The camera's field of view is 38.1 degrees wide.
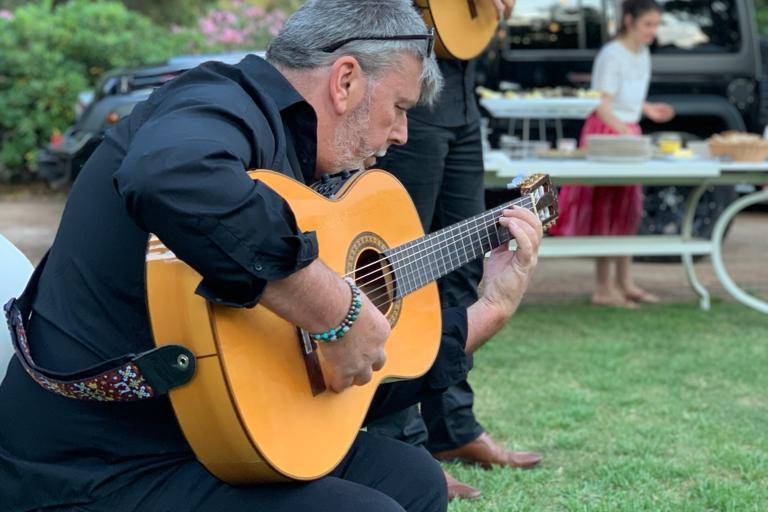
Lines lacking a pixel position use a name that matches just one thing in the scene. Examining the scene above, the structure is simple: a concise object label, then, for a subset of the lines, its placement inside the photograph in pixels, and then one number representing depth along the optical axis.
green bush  11.13
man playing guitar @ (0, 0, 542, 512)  1.70
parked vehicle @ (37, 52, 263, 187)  8.56
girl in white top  6.58
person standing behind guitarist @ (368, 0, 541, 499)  3.35
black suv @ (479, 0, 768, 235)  7.77
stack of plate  5.95
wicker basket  6.16
